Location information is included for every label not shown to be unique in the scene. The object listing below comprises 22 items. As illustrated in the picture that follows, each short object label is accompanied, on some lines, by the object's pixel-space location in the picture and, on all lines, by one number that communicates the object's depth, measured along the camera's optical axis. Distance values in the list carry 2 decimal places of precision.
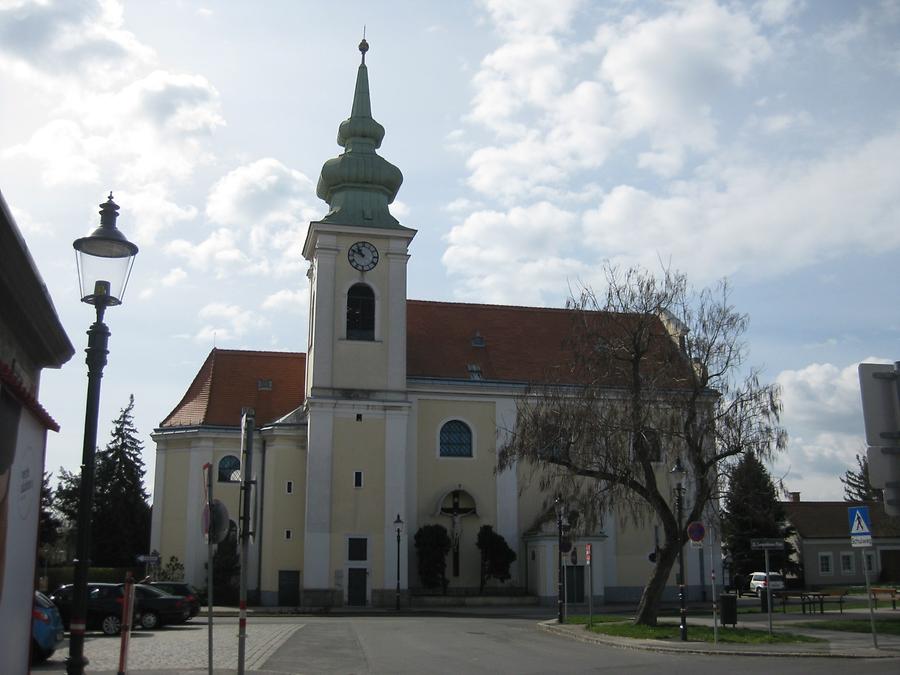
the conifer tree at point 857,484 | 92.12
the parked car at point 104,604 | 26.05
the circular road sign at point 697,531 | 22.86
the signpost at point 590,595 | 26.92
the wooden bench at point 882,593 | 35.48
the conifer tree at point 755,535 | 53.94
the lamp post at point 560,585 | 29.28
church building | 41.25
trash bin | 26.16
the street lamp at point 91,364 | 9.74
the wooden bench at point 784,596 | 38.98
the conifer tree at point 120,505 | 56.91
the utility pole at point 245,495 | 12.02
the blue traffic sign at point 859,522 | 20.12
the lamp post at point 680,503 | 23.62
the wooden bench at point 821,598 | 34.19
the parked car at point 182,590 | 30.77
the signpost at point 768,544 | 24.35
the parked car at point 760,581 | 42.70
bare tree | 26.61
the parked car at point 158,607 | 28.31
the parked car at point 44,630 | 18.58
